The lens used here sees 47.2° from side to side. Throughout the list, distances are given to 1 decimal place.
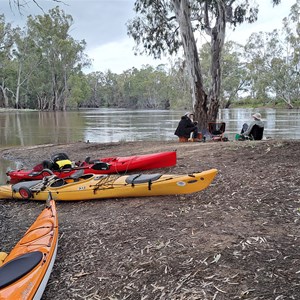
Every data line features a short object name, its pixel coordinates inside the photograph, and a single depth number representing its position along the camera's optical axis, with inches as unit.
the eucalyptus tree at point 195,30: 453.1
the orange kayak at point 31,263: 91.6
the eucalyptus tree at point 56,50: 1818.4
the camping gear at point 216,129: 422.3
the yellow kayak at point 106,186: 164.1
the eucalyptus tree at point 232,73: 1918.1
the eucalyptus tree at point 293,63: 1461.9
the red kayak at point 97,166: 239.1
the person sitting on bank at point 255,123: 330.6
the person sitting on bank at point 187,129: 387.8
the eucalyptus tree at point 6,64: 1760.6
